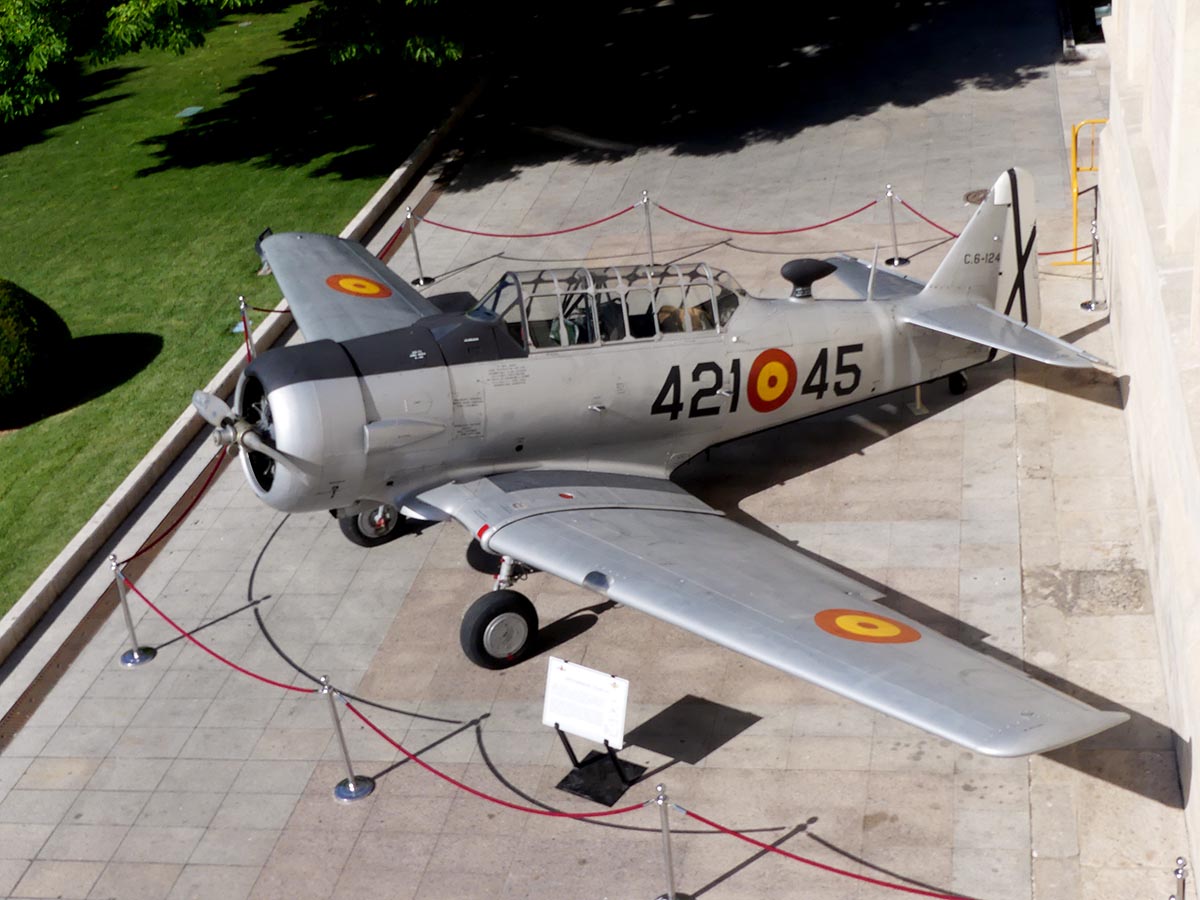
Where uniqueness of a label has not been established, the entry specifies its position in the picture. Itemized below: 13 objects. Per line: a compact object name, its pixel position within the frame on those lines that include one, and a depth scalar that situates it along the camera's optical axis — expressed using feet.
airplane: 38.70
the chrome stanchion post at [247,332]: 58.54
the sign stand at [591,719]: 35.32
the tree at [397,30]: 74.74
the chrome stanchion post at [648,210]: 65.77
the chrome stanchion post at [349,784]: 37.60
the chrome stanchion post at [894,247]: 62.69
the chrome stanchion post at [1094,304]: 56.59
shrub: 60.39
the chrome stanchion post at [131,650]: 44.34
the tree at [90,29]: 71.97
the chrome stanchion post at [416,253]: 67.36
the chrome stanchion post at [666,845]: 31.91
